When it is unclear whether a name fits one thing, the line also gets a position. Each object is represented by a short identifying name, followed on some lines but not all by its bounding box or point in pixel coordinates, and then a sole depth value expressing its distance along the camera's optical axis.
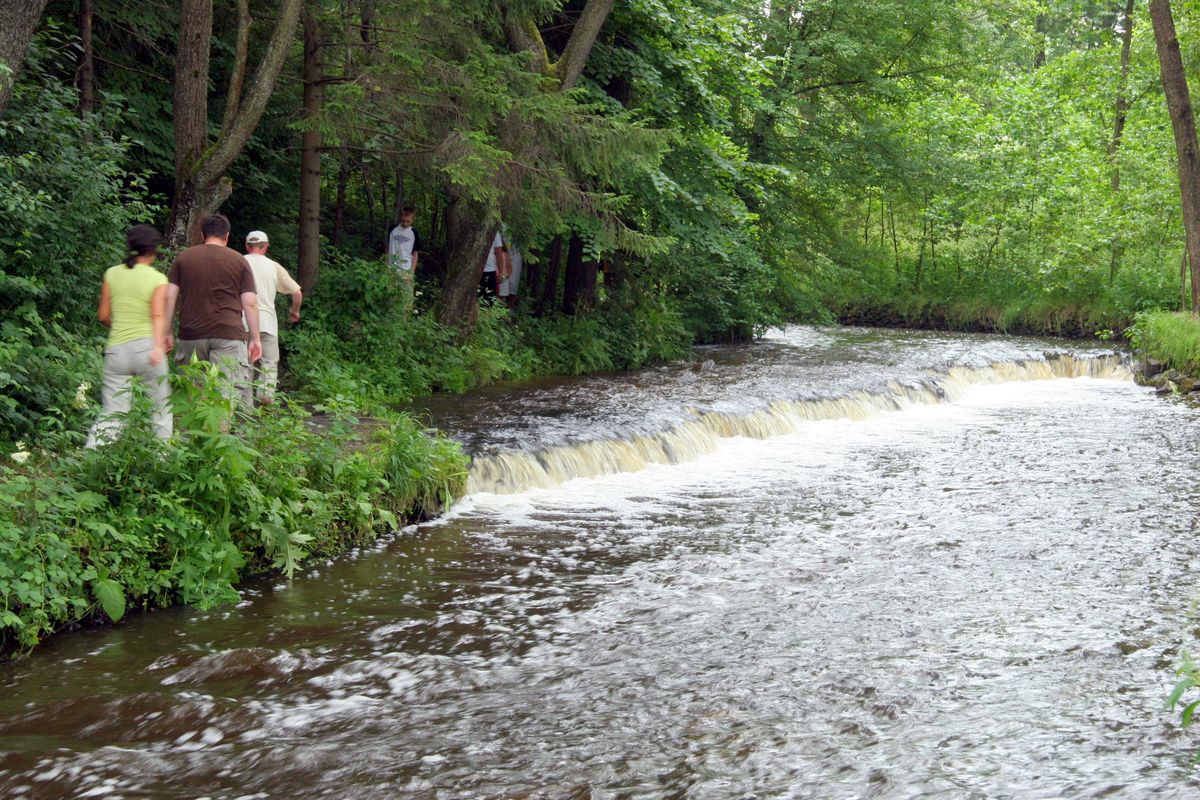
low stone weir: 11.91
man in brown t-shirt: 9.48
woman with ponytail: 8.27
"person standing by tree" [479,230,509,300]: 20.00
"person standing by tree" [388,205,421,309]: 17.30
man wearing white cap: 10.88
